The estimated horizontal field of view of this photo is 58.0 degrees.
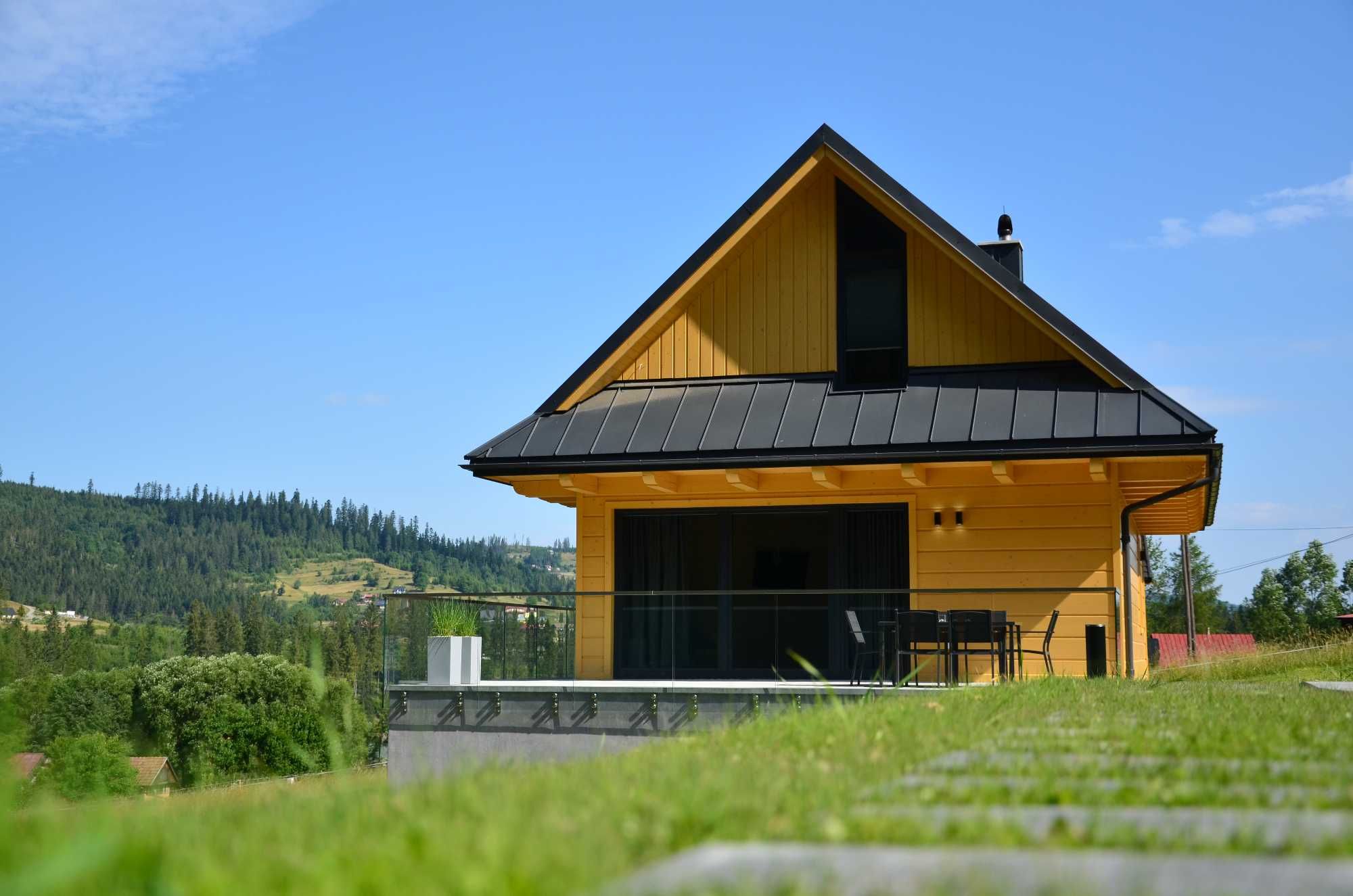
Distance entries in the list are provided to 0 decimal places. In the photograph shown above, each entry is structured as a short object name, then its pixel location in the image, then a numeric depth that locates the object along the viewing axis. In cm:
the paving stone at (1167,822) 318
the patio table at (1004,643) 1266
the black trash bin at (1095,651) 1259
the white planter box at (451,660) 1348
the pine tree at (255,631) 13650
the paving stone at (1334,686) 1129
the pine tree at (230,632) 13400
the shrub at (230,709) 8250
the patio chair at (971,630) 1209
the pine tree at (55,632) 8200
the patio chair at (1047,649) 1305
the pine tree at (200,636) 12975
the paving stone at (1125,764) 455
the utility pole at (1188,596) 4012
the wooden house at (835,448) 1349
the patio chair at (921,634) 1217
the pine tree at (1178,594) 6638
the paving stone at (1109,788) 391
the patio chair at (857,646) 1282
